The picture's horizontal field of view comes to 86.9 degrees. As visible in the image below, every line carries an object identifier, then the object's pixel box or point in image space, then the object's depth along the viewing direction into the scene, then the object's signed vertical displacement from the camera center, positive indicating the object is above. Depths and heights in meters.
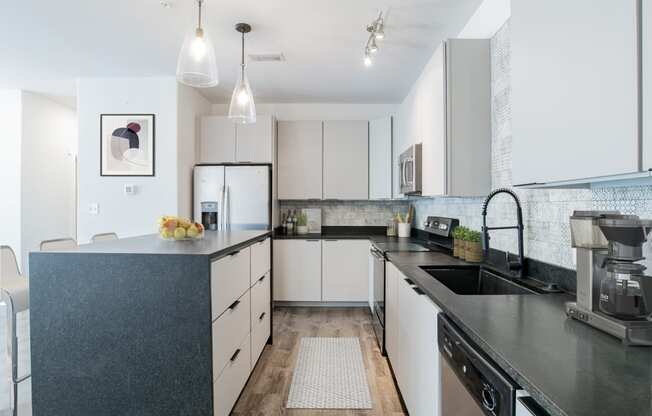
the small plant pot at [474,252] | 2.16 -0.27
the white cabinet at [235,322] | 1.70 -0.69
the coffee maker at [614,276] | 0.88 -0.19
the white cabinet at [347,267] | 4.10 -0.70
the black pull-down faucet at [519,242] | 1.68 -0.16
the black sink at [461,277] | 2.03 -0.41
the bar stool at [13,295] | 2.09 -0.57
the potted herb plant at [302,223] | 4.48 -0.20
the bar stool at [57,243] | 2.45 -0.27
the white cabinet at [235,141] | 4.05 +0.79
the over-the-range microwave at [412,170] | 2.64 +0.31
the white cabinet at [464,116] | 2.06 +0.56
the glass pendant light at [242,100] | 2.48 +0.78
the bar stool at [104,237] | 2.84 -0.25
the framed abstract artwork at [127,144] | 3.61 +0.67
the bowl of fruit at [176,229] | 2.12 -0.13
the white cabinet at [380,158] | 4.11 +0.61
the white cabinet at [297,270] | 4.10 -0.74
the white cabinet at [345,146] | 4.32 +0.78
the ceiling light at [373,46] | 2.40 +1.14
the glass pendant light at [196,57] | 1.93 +0.85
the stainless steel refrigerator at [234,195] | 3.87 +0.15
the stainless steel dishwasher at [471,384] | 0.76 -0.46
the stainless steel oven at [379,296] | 2.81 -0.78
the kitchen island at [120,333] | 1.59 -0.58
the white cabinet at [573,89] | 0.76 +0.32
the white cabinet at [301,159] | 4.33 +0.62
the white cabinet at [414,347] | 1.41 -0.70
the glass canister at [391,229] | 4.29 -0.26
